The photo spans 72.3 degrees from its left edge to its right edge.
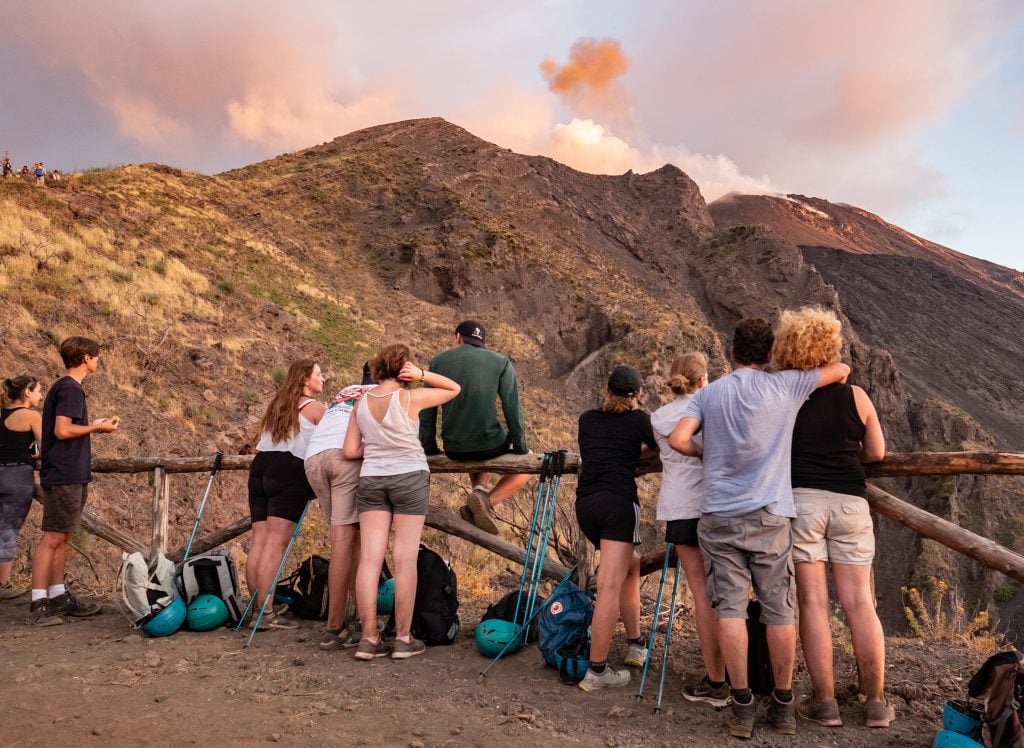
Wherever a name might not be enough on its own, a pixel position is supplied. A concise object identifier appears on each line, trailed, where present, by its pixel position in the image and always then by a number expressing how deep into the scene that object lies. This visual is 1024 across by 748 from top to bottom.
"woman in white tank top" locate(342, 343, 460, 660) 4.93
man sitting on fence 5.56
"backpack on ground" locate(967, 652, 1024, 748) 2.97
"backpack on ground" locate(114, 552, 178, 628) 5.70
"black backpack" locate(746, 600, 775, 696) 4.00
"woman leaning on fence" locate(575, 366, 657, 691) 4.33
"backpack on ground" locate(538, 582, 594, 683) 4.58
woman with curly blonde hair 3.70
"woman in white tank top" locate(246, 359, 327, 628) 5.65
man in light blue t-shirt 3.65
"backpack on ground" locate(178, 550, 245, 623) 6.03
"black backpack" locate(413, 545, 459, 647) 5.25
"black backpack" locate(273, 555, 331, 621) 6.21
